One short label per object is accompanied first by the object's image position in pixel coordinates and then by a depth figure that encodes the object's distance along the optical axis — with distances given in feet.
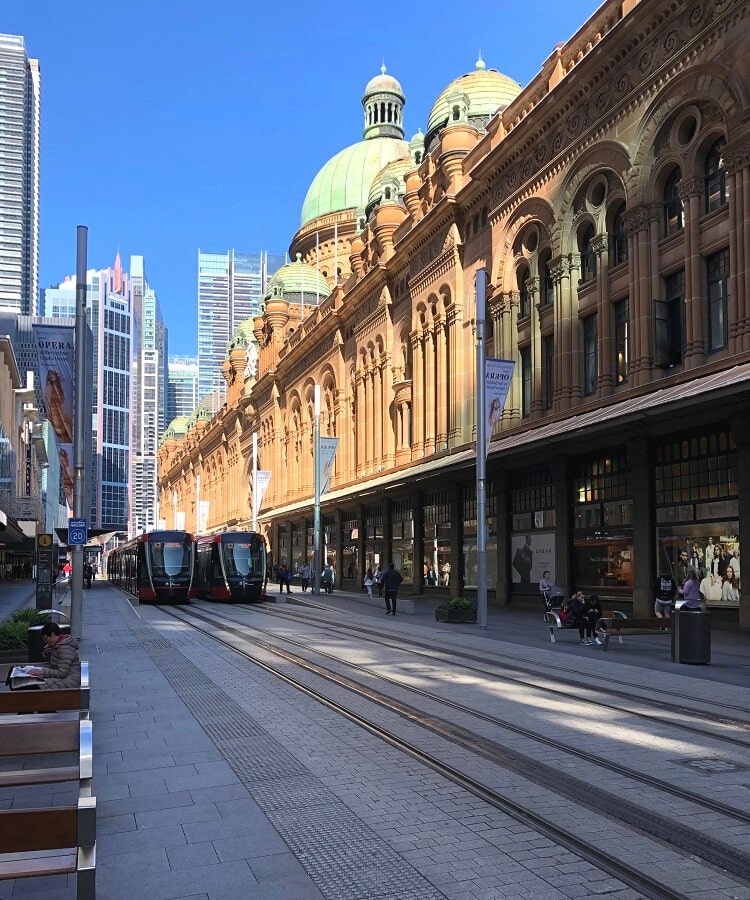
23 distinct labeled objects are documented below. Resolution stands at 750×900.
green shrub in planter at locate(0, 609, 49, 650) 49.44
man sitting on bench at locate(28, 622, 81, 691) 31.99
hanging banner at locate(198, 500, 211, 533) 239.28
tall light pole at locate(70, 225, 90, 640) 64.28
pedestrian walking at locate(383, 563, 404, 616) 103.40
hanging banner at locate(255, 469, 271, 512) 168.35
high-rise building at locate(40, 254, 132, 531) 630.33
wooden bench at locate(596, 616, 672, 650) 63.10
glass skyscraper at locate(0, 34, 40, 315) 626.15
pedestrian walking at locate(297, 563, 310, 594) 168.49
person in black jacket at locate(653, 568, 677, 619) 77.25
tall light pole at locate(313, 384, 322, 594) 143.30
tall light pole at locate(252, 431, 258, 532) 169.36
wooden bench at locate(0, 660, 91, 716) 22.34
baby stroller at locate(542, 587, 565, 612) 86.56
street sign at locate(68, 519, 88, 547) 64.03
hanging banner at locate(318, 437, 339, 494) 141.18
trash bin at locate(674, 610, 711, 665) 54.19
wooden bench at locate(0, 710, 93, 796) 17.62
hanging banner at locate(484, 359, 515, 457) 82.48
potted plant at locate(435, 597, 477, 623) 88.07
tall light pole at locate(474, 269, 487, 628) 82.58
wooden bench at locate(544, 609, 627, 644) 67.72
